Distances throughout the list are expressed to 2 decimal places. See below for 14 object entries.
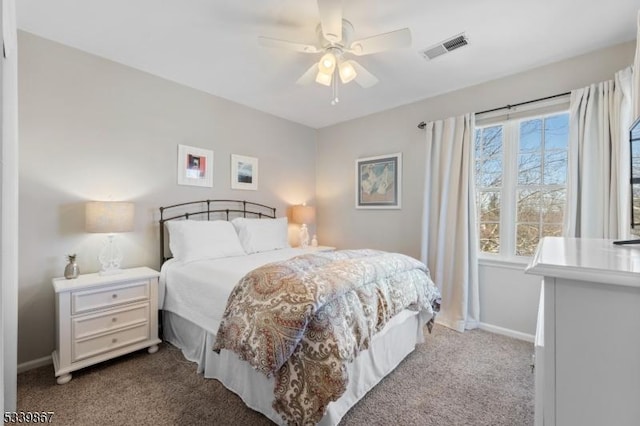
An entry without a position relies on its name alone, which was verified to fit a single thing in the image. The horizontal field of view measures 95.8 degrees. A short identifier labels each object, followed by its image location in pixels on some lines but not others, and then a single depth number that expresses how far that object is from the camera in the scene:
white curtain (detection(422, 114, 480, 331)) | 3.05
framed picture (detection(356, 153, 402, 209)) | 3.79
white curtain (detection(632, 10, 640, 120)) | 1.22
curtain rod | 2.62
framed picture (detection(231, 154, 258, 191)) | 3.64
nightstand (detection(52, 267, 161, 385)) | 2.06
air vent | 2.32
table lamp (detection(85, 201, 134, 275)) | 2.32
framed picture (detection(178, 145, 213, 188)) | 3.15
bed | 1.48
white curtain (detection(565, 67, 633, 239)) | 2.22
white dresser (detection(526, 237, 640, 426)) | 0.61
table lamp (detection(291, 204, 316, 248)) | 4.11
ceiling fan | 1.82
